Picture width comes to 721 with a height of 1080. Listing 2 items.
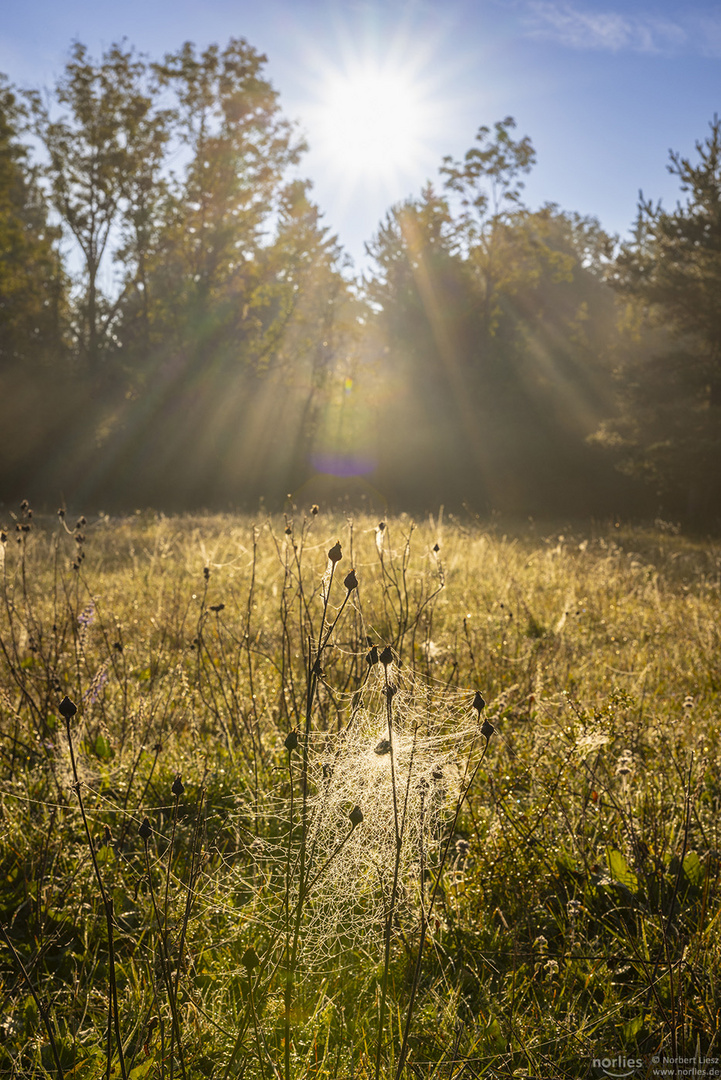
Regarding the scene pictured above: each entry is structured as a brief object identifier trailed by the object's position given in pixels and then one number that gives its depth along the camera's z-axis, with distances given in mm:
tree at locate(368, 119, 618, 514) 22234
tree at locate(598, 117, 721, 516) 15133
